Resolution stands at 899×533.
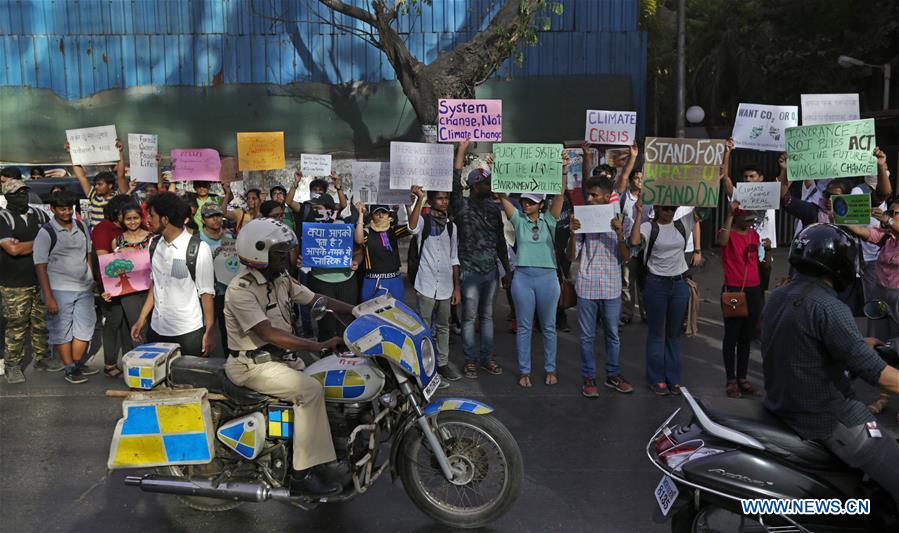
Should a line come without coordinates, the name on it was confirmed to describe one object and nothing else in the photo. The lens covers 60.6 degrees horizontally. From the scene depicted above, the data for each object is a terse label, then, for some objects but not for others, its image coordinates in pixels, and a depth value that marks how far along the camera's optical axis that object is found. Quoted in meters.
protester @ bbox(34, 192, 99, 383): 7.19
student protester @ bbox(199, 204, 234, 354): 7.85
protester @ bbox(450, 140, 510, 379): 7.37
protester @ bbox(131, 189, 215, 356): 6.04
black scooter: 3.35
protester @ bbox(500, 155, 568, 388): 6.95
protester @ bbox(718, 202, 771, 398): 6.71
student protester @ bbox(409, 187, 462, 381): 7.34
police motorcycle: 4.21
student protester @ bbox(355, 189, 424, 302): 7.38
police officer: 4.20
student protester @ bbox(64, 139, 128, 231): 8.74
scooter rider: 3.30
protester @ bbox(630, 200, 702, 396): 6.65
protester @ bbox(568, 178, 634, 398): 6.82
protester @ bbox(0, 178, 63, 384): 7.45
